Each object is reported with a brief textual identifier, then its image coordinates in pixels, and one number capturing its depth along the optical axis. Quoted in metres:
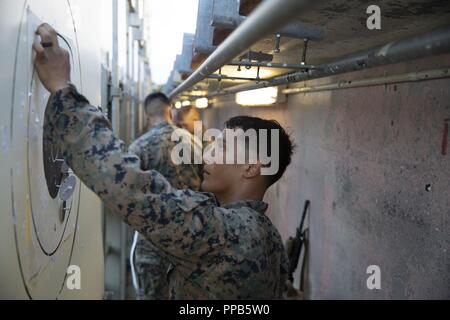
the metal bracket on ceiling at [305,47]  1.22
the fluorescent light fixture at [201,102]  3.50
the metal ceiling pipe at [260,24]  0.51
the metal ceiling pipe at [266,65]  1.16
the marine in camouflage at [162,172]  2.84
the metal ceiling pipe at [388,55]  0.72
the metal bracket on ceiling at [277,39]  1.15
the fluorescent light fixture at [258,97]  2.65
